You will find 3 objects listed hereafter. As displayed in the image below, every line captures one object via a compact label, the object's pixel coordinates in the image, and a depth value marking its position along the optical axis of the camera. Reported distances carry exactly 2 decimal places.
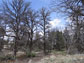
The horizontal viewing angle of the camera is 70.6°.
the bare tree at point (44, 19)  12.65
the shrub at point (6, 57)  6.82
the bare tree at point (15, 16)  8.95
